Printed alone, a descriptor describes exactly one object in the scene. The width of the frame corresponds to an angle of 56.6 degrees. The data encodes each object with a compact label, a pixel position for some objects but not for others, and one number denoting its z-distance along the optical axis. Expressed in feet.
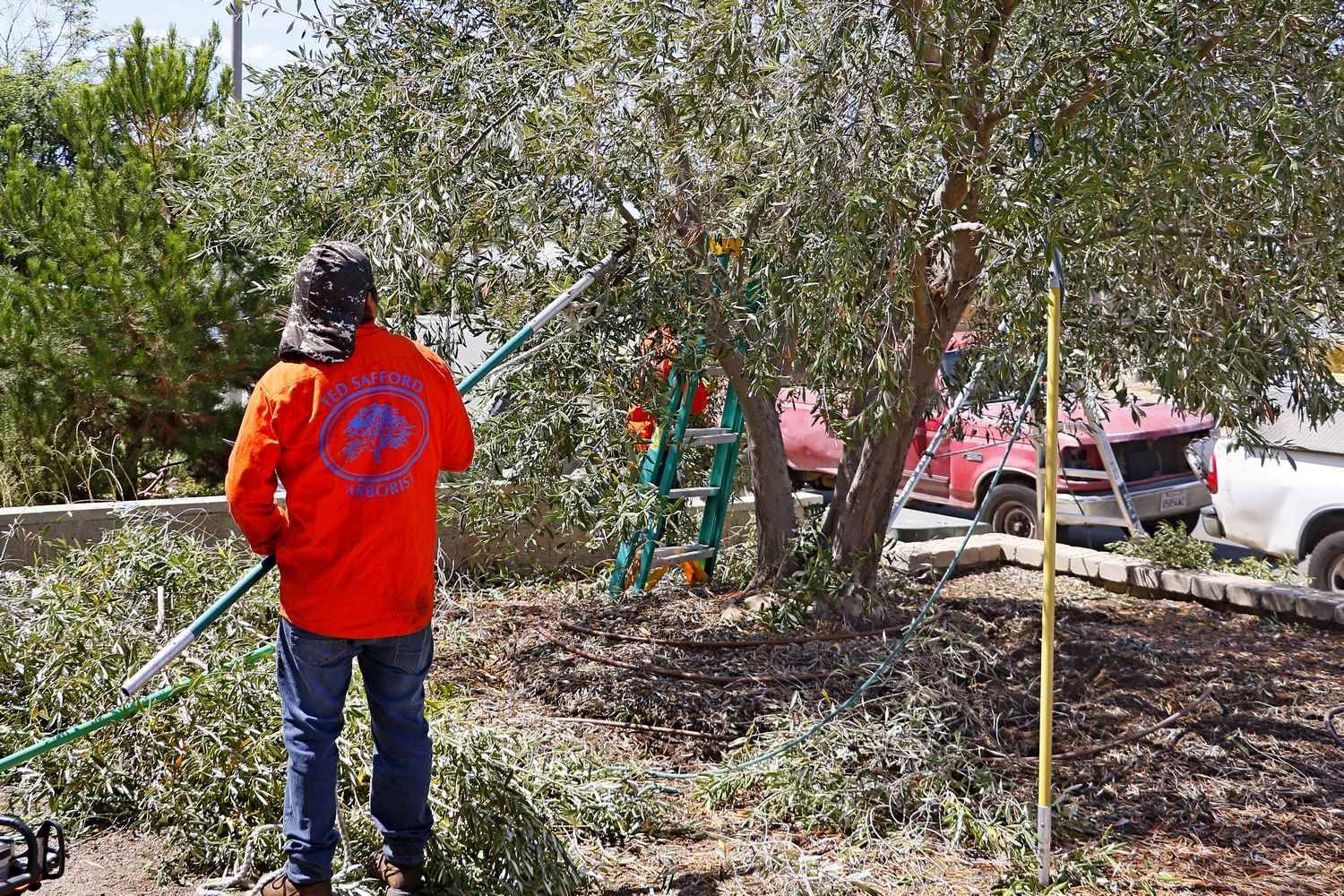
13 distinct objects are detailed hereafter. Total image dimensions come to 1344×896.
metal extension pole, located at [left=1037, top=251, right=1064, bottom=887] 13.34
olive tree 15.12
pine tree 28.81
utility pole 46.88
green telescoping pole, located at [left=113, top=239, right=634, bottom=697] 12.89
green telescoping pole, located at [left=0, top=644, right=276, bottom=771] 13.25
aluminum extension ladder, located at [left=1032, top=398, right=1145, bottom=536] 29.07
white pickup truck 29.68
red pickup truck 35.17
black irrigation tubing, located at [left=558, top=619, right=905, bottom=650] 20.49
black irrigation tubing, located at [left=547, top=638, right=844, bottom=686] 19.27
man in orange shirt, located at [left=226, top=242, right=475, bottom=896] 11.76
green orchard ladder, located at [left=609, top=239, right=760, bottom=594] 22.09
